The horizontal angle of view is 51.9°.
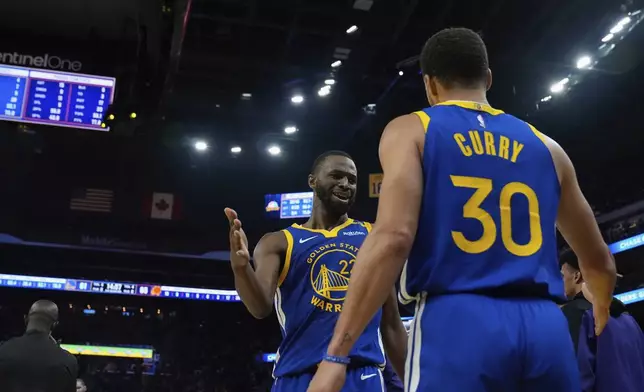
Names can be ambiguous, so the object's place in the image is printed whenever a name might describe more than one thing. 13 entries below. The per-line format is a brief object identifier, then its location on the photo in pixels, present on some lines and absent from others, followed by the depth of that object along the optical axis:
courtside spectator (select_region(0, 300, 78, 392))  4.79
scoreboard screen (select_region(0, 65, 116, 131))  10.23
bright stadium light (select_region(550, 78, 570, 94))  11.30
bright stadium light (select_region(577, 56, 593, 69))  10.38
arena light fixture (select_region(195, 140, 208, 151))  16.73
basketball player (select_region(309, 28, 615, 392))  1.66
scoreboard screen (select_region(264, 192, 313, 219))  17.23
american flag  16.66
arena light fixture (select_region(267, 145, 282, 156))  16.84
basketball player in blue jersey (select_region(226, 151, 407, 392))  2.89
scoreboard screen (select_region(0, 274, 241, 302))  17.36
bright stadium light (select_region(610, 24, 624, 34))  9.31
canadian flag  17.28
